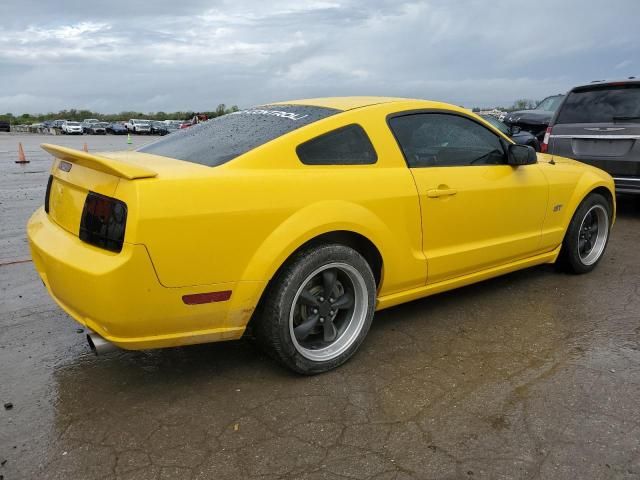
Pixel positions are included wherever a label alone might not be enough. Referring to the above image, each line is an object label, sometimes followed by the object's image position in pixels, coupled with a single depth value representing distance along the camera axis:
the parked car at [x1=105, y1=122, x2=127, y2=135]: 51.44
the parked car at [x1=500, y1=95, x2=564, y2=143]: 13.38
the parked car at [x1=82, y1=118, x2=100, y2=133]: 53.71
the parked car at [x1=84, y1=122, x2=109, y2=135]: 53.50
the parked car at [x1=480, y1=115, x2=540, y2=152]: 10.20
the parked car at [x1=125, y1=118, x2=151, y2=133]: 49.85
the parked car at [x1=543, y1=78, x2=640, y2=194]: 6.54
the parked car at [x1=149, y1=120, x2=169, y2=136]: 50.72
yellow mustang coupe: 2.55
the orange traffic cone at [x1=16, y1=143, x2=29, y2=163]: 15.95
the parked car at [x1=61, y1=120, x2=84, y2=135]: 50.84
